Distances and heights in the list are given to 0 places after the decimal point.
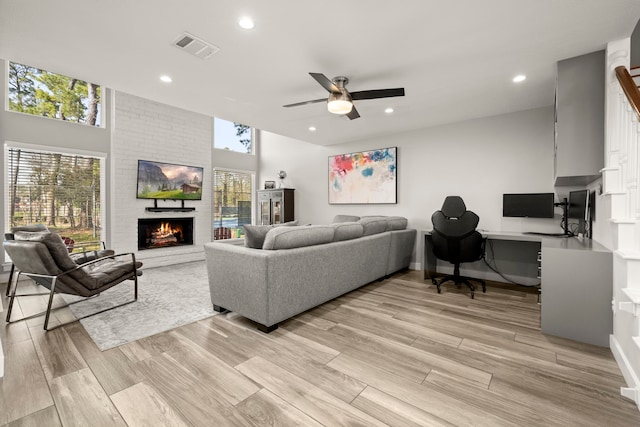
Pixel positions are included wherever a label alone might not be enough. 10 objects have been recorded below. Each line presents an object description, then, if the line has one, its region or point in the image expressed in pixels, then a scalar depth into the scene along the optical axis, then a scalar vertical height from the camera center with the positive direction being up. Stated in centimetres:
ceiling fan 279 +120
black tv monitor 505 +56
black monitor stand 338 -4
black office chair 342 -30
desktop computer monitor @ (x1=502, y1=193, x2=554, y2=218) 361 +8
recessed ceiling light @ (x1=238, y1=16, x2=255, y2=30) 210 +145
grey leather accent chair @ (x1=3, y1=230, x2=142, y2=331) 242 -53
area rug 239 -105
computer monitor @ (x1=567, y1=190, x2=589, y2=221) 287 +7
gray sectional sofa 236 -56
